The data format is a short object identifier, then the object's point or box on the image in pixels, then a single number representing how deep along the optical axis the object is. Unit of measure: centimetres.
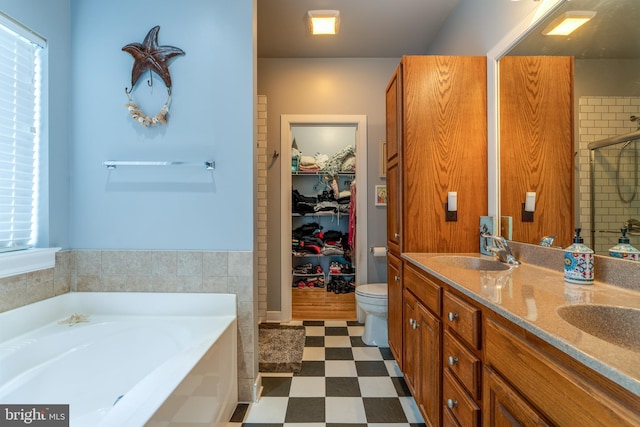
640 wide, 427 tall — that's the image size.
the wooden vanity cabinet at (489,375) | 54
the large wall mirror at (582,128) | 98
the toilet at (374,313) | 229
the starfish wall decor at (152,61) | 169
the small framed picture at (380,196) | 283
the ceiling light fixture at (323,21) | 212
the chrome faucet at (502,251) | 145
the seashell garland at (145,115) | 168
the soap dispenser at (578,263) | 104
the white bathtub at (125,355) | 107
